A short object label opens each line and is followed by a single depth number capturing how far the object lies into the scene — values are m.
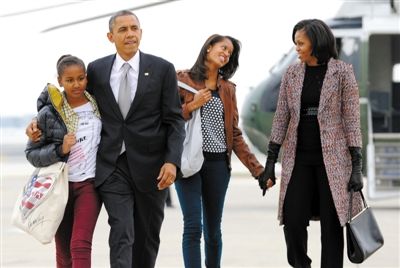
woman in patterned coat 11.77
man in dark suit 11.16
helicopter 26.45
